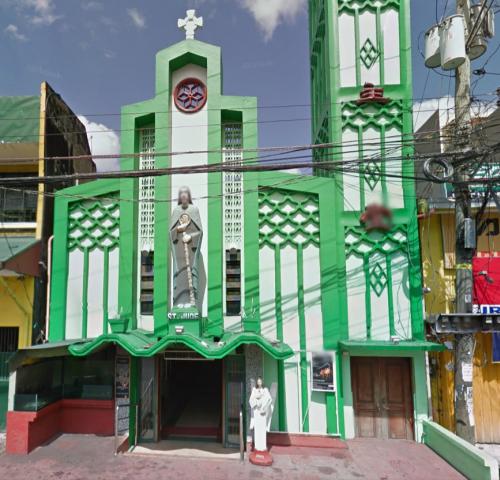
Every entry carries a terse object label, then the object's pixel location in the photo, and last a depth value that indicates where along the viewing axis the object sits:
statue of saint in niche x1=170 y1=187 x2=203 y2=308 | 11.13
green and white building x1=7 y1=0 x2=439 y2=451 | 11.23
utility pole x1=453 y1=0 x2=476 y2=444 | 9.41
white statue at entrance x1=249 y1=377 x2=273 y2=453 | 10.09
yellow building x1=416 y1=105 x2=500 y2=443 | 11.60
